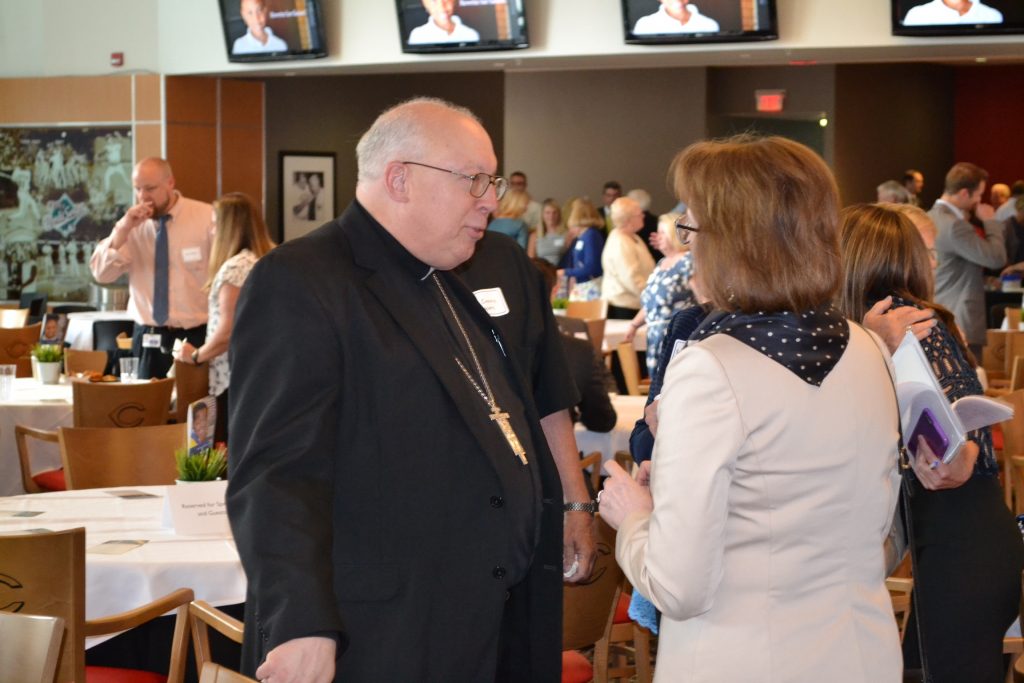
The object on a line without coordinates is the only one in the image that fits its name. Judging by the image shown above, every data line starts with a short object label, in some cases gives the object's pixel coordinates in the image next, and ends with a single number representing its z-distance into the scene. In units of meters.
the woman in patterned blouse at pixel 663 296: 6.08
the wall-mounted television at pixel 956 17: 7.77
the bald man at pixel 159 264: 7.11
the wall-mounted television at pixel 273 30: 9.95
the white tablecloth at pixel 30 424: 5.64
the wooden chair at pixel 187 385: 6.03
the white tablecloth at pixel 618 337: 8.82
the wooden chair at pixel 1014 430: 4.84
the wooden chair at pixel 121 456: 4.35
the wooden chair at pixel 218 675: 1.88
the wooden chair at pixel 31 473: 5.38
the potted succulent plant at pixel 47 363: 6.46
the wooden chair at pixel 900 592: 3.88
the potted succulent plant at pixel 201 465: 3.46
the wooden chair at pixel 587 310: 9.75
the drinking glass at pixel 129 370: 6.40
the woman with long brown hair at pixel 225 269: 5.92
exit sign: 15.71
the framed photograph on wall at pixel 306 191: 12.26
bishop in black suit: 1.97
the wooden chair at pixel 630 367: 7.13
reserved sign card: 3.44
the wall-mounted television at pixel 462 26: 9.10
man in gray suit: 7.66
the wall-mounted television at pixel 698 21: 8.31
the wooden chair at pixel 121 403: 5.50
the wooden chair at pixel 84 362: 6.96
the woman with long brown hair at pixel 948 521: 2.87
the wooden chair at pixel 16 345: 8.03
